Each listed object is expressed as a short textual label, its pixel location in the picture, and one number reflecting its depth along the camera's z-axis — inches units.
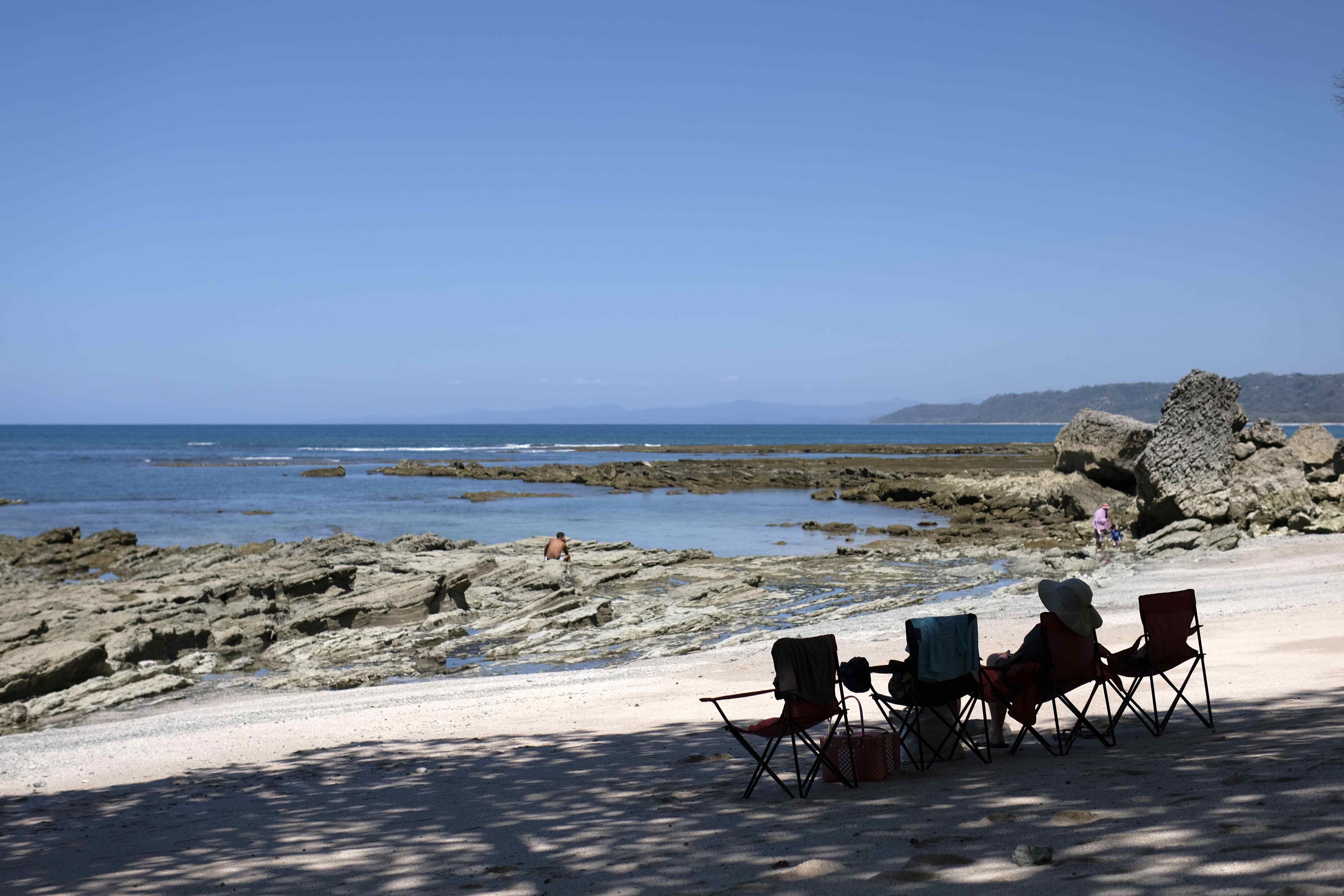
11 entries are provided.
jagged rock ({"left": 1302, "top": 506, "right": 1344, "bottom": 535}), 725.3
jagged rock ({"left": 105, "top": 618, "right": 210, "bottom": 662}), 563.8
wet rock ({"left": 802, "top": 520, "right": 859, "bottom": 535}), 1198.9
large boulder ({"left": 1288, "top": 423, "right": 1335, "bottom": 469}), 812.6
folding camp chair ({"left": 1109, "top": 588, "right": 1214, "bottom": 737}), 244.2
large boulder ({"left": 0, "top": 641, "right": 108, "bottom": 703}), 494.9
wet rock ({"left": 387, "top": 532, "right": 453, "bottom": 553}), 973.8
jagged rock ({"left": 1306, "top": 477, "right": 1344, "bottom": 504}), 759.7
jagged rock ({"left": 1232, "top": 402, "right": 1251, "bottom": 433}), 845.8
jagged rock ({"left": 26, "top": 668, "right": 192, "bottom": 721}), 482.6
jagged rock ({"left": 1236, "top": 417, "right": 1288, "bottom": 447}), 837.8
